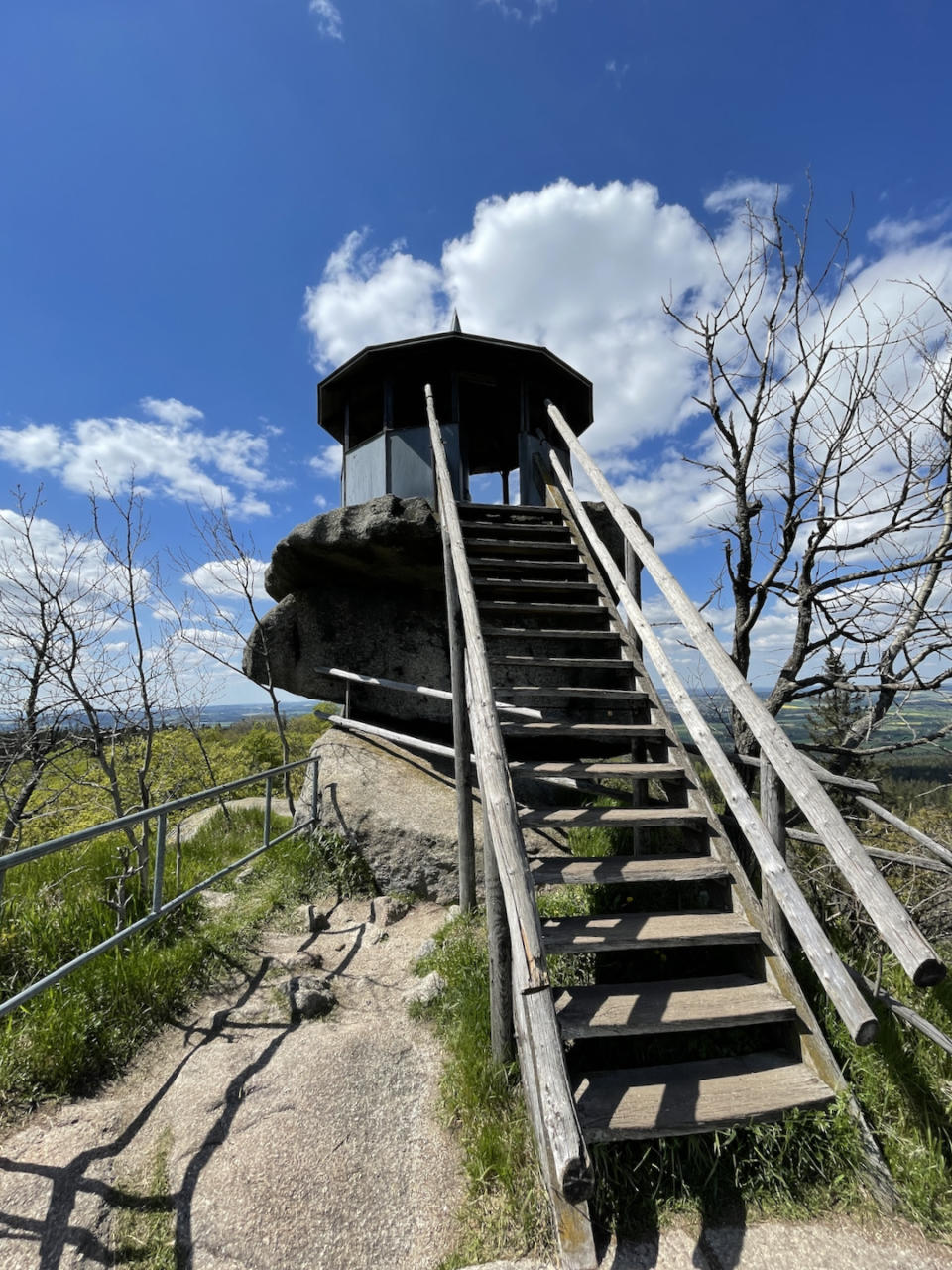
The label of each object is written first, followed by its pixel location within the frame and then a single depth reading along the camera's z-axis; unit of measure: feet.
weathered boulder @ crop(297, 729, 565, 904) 18.56
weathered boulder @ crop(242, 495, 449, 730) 25.08
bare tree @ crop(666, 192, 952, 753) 13.28
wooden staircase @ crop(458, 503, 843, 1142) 8.07
